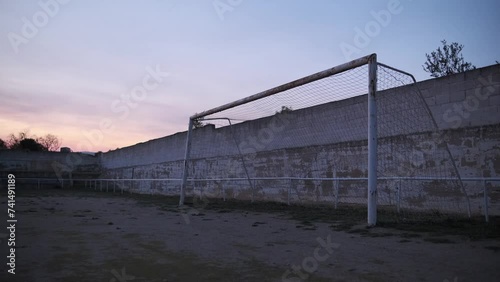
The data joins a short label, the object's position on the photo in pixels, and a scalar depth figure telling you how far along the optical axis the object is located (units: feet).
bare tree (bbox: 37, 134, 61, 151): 137.39
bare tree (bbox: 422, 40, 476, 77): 56.29
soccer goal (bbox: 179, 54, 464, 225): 23.52
